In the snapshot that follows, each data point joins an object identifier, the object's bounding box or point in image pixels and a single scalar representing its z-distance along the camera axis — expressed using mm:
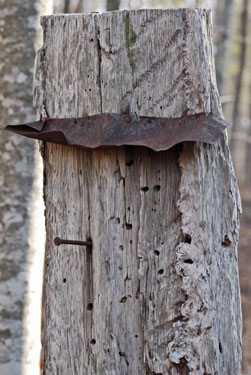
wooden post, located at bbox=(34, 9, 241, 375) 3883
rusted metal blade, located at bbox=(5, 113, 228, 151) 3785
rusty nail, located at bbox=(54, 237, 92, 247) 4141
